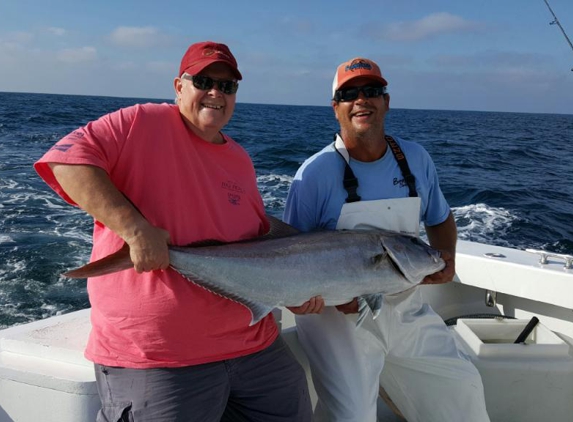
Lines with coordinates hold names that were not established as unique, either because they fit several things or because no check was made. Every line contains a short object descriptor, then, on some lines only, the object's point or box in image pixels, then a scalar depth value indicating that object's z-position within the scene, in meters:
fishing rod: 7.28
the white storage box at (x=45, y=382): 2.32
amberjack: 2.36
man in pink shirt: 2.13
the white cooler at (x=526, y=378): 3.47
